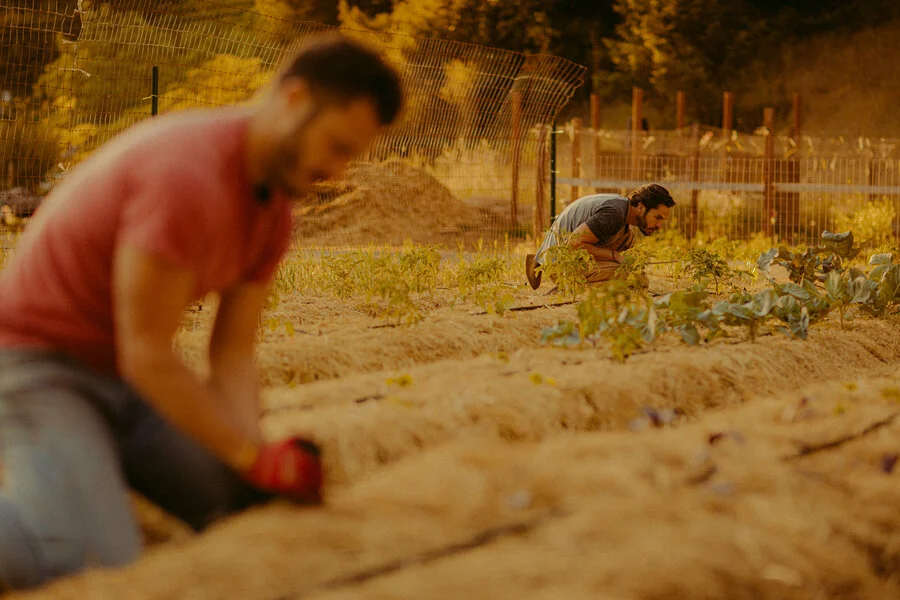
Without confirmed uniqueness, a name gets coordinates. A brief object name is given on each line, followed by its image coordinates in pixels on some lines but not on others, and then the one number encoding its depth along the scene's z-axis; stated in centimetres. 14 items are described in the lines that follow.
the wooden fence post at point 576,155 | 2681
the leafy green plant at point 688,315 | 979
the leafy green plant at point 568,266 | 1288
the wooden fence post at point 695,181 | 2647
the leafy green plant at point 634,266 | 1264
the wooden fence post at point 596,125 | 2730
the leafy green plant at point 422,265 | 1325
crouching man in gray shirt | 1323
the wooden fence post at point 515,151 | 2150
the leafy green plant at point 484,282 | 1212
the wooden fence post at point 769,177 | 2597
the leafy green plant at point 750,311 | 992
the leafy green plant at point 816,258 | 1239
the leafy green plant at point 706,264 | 1284
